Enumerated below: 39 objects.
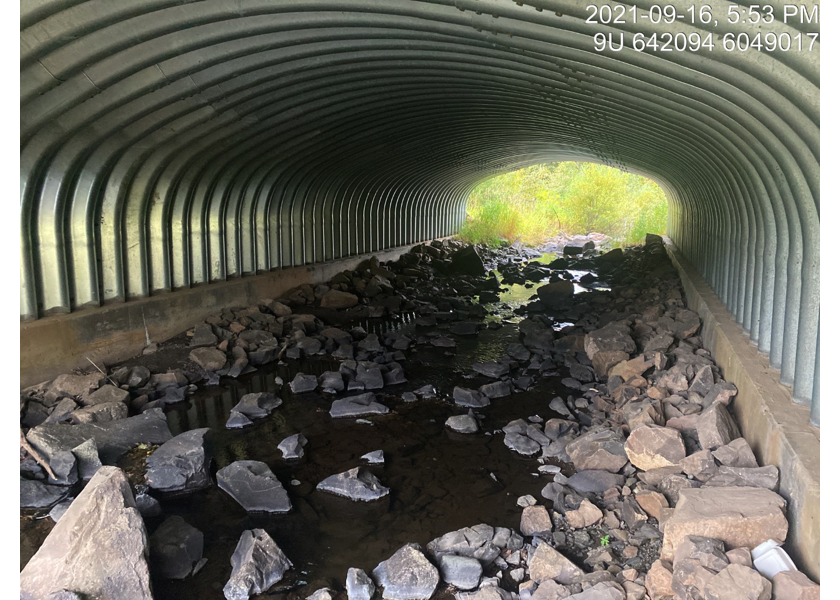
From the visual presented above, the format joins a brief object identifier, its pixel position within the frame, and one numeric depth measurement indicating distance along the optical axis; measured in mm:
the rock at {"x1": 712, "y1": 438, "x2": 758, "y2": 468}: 4262
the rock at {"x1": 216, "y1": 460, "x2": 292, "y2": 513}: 4738
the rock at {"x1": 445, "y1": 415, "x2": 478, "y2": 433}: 6234
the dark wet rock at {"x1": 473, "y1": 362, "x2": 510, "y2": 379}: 8164
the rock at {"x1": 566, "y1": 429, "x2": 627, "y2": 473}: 5027
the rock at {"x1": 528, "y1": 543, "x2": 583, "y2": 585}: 3639
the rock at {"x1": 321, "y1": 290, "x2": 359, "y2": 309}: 11977
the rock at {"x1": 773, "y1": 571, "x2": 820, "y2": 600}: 2861
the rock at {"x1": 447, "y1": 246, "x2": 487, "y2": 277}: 18328
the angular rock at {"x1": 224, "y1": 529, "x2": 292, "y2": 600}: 3684
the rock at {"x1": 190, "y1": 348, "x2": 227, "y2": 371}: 8078
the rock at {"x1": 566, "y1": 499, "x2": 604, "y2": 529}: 4312
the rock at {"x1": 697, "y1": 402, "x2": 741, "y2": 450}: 4625
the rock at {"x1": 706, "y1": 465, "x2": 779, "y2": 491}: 3797
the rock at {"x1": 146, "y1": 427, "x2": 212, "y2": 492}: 5055
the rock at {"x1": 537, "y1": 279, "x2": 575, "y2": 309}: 13188
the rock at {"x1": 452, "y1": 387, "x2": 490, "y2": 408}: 7004
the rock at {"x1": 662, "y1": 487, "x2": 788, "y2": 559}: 3346
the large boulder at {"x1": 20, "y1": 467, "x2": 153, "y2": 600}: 3363
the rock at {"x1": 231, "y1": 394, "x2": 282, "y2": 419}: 6707
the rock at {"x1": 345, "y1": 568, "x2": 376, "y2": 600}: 3607
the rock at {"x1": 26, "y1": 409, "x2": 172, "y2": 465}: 5410
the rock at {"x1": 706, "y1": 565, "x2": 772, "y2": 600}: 2885
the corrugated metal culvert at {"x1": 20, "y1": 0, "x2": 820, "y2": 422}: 4914
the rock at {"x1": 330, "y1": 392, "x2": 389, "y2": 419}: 6719
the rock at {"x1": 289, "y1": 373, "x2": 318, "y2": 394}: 7488
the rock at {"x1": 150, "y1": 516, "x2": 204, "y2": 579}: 3900
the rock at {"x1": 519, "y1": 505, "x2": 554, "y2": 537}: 4285
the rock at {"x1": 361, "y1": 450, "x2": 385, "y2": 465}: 5551
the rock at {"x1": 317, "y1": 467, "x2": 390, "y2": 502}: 4887
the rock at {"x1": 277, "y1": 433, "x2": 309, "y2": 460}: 5660
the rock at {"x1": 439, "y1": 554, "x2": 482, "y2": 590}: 3735
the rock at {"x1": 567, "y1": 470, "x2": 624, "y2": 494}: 4781
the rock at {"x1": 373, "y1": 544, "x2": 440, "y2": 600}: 3666
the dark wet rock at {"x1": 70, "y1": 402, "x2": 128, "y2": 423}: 6215
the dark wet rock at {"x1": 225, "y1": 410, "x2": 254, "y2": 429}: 6434
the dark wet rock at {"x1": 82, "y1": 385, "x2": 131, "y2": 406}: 6598
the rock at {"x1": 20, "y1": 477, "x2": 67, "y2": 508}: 4793
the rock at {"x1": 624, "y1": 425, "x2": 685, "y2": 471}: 4746
